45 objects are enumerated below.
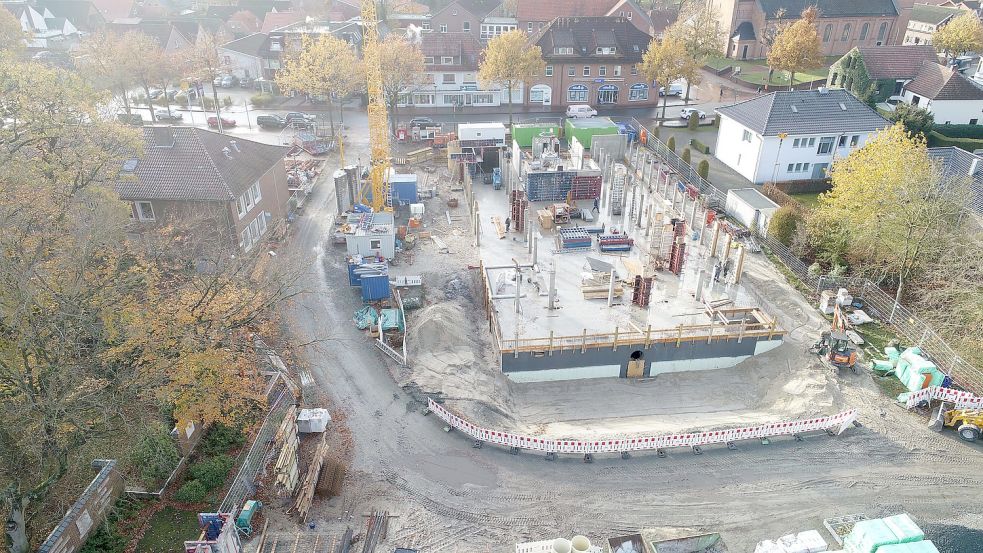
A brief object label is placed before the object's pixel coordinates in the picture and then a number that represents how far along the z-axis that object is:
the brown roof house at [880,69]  58.75
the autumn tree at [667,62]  58.97
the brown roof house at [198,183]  35.53
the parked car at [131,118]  53.28
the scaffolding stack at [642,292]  30.90
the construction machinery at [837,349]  28.53
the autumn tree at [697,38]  62.63
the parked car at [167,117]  61.59
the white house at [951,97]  56.34
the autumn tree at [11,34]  56.28
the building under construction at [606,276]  29.28
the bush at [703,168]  47.03
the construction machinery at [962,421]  24.55
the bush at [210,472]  21.66
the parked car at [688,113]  62.31
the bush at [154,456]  21.23
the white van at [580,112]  60.81
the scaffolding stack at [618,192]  41.09
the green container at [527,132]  51.31
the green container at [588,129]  51.62
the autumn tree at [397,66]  58.41
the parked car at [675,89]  72.00
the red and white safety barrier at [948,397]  25.62
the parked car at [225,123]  60.83
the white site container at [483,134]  51.09
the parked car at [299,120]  60.07
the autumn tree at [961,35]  72.38
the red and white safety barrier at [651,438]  23.72
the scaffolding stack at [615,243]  36.19
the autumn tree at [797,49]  64.19
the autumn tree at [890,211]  31.69
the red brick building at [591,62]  64.25
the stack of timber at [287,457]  21.20
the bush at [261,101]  67.00
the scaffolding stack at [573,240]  36.50
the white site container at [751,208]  40.16
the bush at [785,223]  37.69
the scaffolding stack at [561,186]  42.38
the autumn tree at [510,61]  58.09
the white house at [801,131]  46.59
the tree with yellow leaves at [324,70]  56.75
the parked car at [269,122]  61.03
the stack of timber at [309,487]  20.81
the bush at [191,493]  21.14
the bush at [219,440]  23.25
